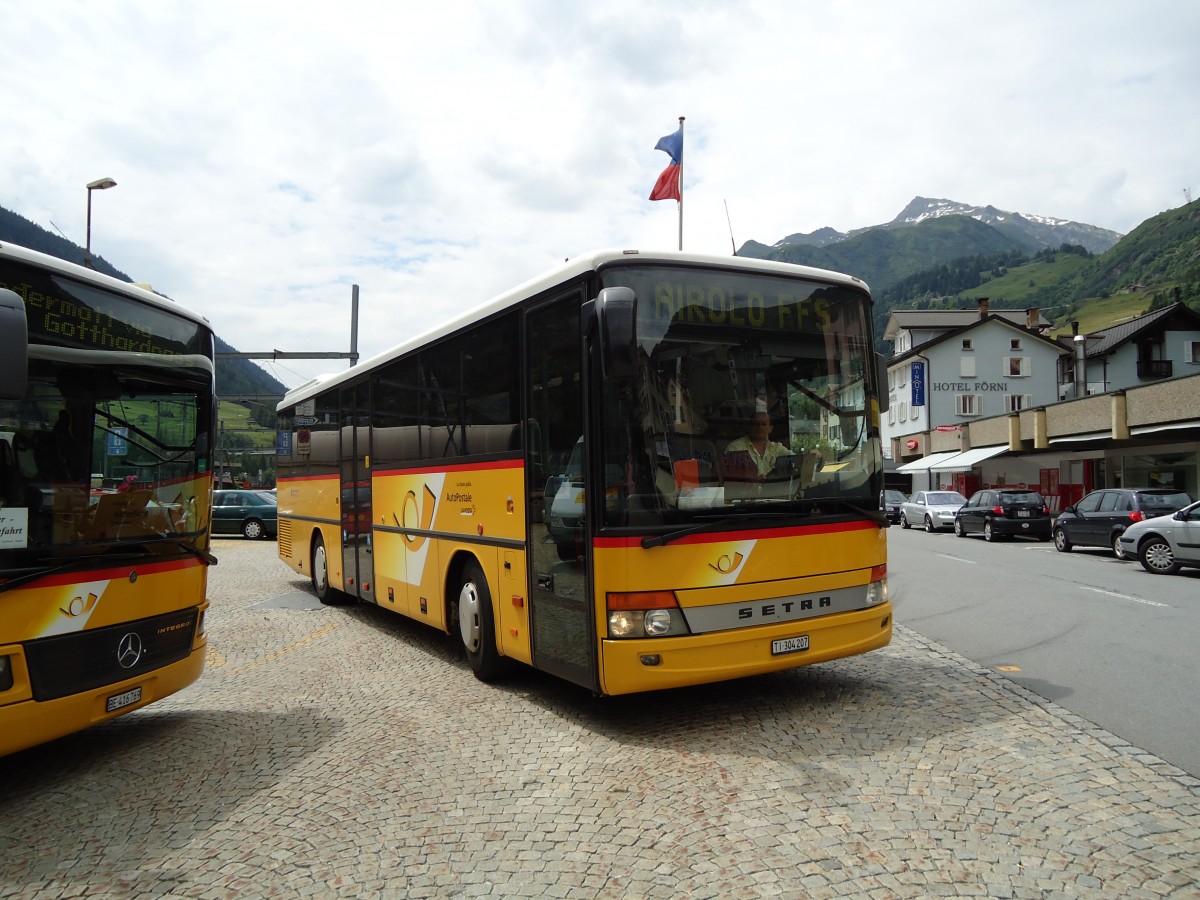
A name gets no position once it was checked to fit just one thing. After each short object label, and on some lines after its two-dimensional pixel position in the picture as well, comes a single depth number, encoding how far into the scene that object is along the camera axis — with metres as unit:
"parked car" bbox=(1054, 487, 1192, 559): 20.31
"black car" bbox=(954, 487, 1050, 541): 27.84
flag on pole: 17.02
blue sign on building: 63.09
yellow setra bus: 5.74
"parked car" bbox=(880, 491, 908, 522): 41.50
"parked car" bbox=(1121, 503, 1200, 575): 16.34
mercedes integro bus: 4.89
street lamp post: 19.00
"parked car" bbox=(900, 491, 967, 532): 34.03
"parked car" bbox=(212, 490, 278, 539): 29.62
